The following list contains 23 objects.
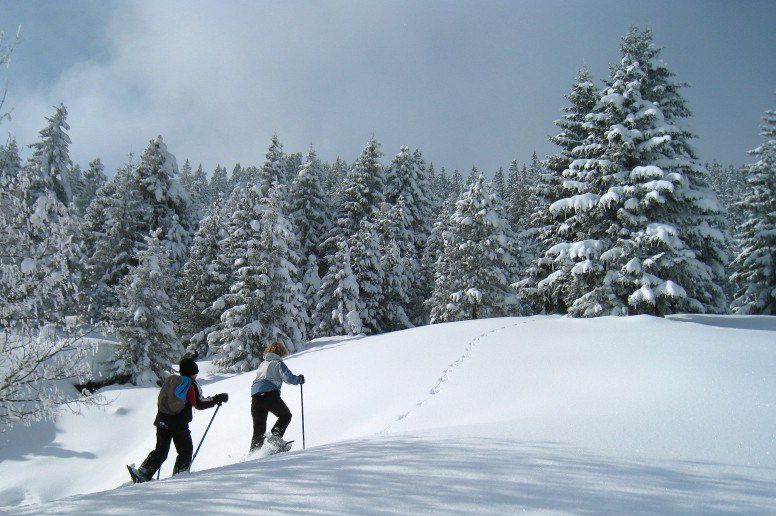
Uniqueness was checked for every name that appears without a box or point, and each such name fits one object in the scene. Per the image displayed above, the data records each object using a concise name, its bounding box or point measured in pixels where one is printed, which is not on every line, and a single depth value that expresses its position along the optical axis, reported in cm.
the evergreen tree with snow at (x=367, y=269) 3014
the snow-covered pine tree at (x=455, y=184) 4403
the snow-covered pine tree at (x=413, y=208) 3684
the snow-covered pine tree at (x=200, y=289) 3139
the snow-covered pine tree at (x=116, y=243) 3014
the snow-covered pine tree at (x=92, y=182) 5881
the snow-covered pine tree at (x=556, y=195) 2298
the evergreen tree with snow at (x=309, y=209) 3544
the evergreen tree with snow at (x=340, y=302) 2867
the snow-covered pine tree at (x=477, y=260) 2922
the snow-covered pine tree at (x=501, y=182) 6788
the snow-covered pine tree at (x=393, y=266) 3206
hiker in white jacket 796
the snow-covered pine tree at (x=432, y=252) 3922
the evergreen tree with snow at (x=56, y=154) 3284
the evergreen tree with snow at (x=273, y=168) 3641
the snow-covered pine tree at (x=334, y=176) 3844
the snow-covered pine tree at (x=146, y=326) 2168
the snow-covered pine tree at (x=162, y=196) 3444
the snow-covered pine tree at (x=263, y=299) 2412
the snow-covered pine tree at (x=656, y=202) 1716
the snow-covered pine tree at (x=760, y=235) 2586
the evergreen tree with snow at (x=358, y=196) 3462
